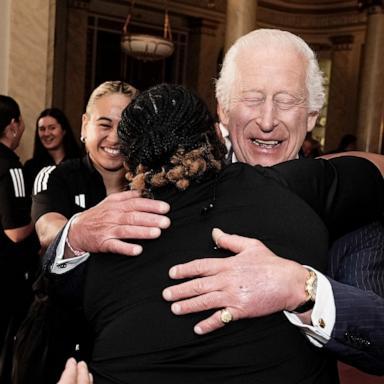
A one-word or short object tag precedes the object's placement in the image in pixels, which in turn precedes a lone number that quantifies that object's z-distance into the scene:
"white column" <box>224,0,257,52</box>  7.59
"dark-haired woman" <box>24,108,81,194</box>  4.27
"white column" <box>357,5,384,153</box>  9.98
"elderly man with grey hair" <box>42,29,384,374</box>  1.15
